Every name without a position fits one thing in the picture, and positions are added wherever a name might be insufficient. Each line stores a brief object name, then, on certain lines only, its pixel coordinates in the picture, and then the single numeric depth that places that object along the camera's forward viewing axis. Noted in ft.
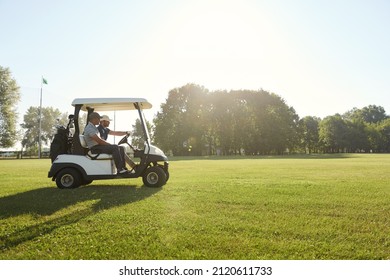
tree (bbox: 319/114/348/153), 348.38
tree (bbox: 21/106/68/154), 314.55
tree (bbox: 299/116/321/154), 364.58
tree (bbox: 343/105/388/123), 465.47
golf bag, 35.29
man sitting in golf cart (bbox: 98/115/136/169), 37.63
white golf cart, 34.22
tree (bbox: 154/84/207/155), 210.79
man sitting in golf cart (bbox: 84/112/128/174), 33.30
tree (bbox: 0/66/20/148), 188.44
